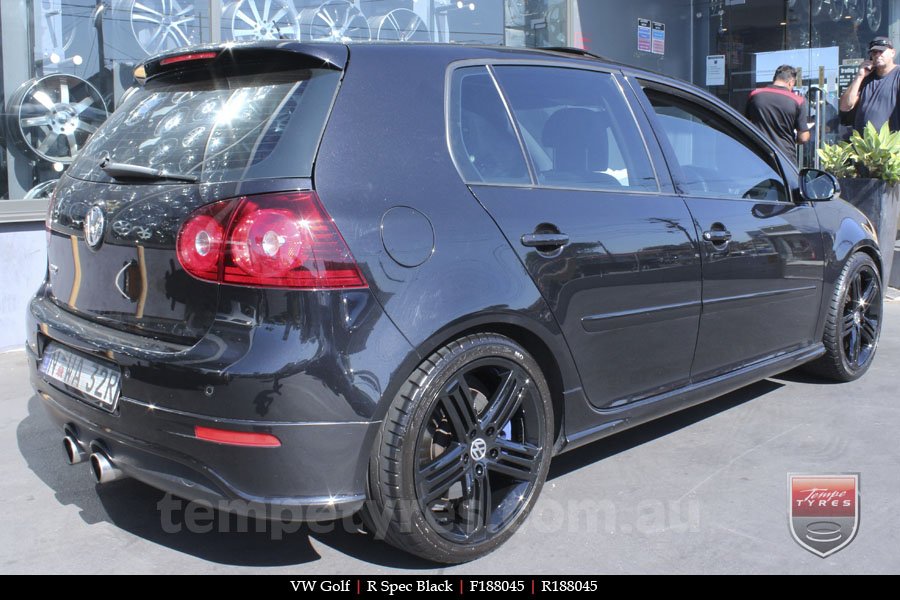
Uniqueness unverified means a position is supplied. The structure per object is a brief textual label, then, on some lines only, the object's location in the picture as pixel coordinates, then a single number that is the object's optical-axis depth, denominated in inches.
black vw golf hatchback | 99.3
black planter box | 297.1
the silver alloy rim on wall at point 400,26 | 326.3
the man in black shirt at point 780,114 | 326.3
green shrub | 296.2
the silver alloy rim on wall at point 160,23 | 267.1
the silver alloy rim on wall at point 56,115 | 247.9
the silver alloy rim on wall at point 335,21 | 308.0
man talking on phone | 319.0
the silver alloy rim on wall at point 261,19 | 284.2
